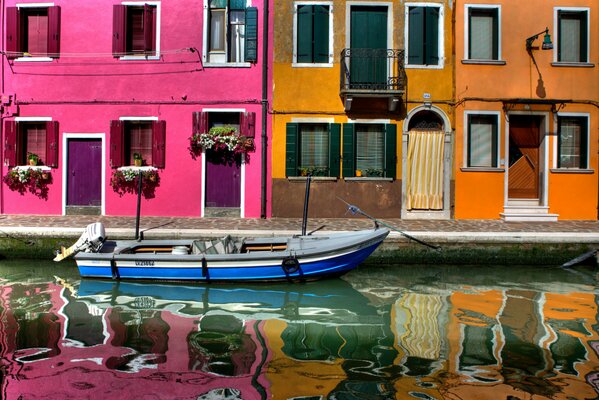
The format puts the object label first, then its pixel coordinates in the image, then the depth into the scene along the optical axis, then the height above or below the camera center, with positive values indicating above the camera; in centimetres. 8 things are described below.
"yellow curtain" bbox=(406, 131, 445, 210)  1452 +83
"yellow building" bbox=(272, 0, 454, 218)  1443 +244
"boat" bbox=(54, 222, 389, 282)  920 -95
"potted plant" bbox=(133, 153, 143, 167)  1454 +101
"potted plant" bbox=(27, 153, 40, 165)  1466 +104
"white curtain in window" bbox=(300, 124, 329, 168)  1466 +146
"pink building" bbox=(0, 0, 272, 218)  1455 +246
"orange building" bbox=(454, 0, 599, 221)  1442 +284
